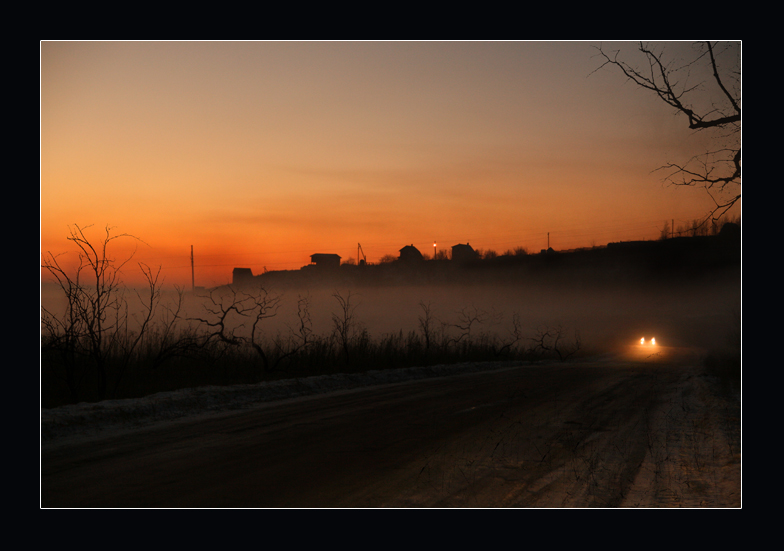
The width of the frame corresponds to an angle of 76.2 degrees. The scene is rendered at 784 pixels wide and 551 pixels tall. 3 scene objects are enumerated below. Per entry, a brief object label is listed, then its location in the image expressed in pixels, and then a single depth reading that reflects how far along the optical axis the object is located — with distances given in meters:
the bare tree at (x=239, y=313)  16.12
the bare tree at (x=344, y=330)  19.46
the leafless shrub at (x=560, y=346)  34.81
